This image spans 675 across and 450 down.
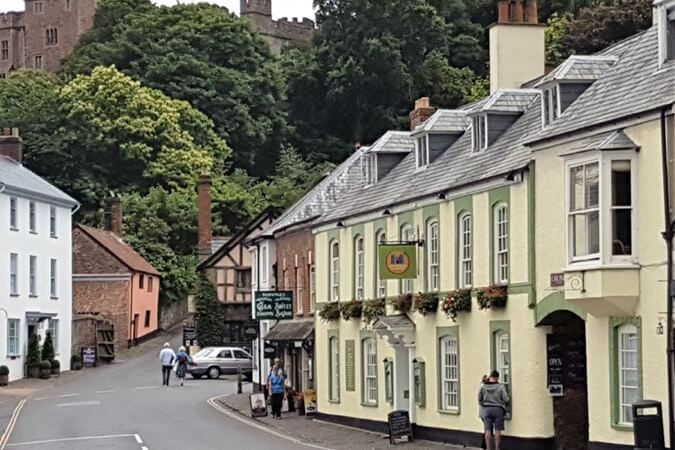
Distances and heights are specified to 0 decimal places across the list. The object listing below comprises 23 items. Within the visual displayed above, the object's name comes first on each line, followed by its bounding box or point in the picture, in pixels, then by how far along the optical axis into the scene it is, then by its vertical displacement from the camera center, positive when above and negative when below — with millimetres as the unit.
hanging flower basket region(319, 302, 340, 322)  40469 -197
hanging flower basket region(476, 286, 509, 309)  29875 +120
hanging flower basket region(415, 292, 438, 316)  33656 +17
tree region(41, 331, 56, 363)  63281 -1743
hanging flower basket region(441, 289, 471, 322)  31625 +11
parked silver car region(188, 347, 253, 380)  64062 -2383
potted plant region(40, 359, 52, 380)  62250 -2566
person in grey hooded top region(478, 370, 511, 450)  28406 -1936
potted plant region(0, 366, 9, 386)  57959 -2604
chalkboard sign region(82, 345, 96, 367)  68188 -2255
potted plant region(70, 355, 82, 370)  67250 -2475
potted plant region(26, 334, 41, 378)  62375 -2077
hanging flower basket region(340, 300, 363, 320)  38500 -142
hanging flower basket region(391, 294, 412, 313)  35188 +23
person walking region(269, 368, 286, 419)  42719 -2502
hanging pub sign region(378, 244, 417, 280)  33719 +957
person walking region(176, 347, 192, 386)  58900 -2259
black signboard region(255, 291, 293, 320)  43938 -19
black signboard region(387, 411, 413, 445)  32969 -2653
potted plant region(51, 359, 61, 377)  63278 -2504
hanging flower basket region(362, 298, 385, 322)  36812 -116
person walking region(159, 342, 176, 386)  56094 -2079
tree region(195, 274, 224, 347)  72000 -438
